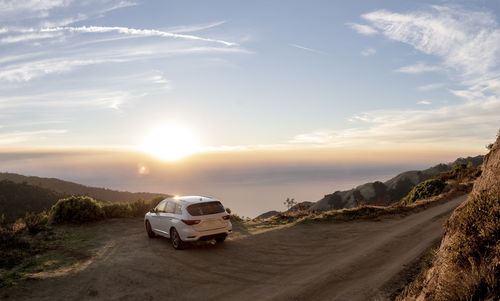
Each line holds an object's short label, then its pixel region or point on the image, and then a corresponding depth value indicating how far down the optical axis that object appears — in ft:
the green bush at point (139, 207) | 62.03
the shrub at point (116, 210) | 59.88
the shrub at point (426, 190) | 79.05
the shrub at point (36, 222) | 48.83
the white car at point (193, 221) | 38.32
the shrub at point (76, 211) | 55.83
